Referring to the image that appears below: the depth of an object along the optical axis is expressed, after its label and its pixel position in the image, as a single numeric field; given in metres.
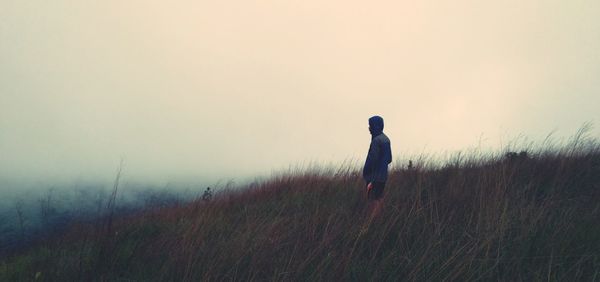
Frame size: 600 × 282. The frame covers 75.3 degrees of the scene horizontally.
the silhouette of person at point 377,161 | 4.99
